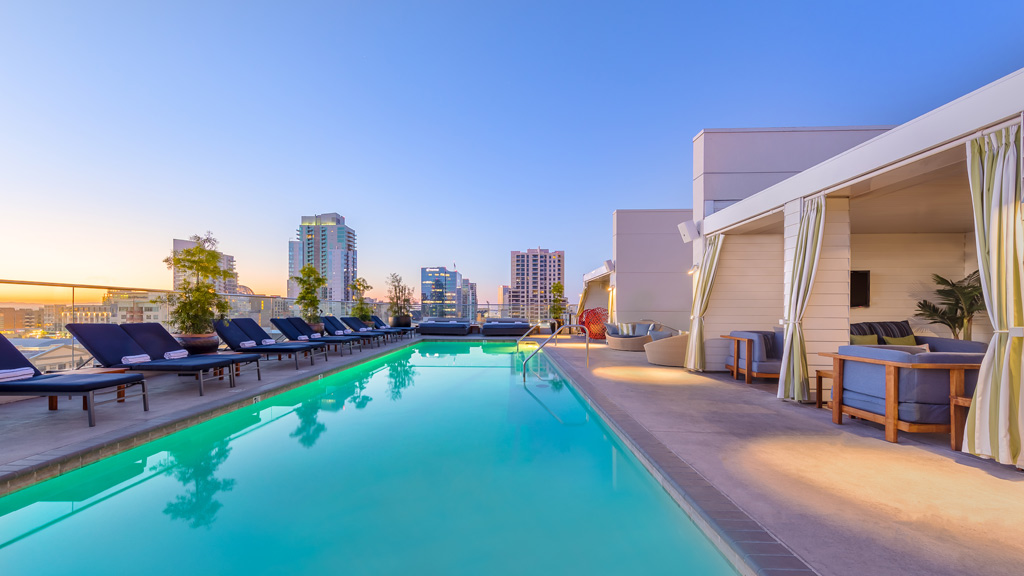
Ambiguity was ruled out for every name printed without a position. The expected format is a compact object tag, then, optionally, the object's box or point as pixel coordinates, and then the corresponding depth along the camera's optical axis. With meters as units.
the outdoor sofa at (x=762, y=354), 5.51
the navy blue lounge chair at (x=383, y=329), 11.05
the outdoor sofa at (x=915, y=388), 2.99
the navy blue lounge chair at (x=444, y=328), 13.48
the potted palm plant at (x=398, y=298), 14.62
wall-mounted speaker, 6.86
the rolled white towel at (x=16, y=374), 3.41
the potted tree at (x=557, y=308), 17.92
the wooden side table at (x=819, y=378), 4.00
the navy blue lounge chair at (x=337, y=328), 9.12
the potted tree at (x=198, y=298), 5.86
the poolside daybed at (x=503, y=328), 13.63
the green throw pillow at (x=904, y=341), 6.28
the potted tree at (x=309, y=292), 9.91
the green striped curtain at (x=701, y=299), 6.34
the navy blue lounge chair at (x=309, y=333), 7.76
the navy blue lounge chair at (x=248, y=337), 5.95
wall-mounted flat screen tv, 7.76
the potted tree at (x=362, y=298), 12.34
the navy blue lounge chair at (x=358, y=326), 10.05
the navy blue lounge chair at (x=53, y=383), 3.21
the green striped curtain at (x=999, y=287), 2.47
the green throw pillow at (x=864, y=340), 6.03
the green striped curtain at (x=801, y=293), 4.35
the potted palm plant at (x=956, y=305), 7.08
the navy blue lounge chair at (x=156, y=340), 4.91
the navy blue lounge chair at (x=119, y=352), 4.32
